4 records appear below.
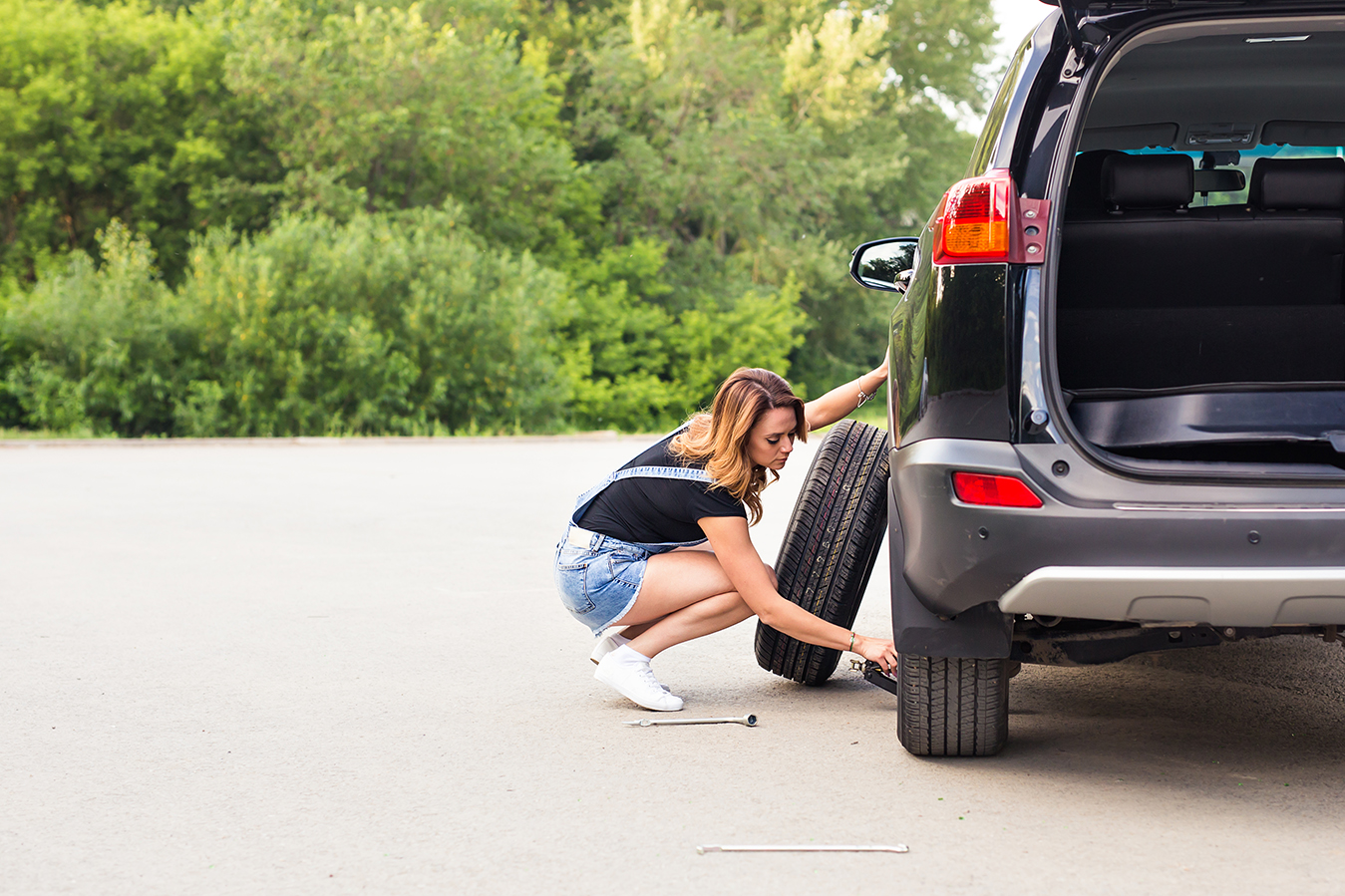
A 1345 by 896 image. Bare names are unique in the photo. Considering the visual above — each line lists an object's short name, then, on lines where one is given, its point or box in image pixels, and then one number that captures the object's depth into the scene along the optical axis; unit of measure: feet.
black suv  10.37
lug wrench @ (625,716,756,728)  14.89
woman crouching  14.96
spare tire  15.47
